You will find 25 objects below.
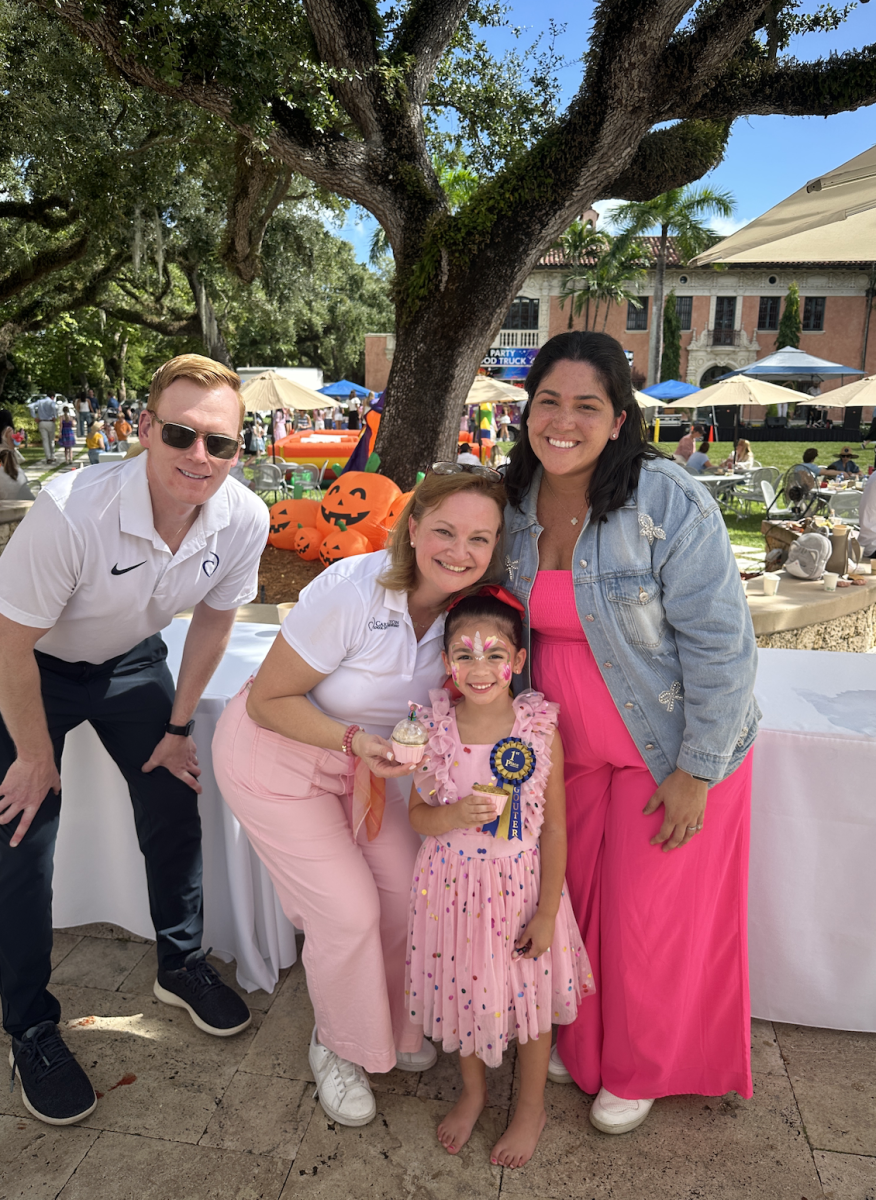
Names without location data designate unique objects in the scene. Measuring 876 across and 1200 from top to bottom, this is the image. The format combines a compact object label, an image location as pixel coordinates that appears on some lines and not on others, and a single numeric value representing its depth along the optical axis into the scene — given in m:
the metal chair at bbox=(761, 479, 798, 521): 11.67
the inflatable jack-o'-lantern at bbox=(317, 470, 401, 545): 6.10
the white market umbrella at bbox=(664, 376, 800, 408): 15.10
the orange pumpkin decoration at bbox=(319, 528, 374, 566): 5.85
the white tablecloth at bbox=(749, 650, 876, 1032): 2.38
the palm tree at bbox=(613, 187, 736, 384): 31.98
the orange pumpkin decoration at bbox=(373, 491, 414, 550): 6.02
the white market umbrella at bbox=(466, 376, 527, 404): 19.23
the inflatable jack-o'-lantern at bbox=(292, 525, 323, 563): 6.62
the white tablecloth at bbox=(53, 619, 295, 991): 2.72
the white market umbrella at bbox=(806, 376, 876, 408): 11.62
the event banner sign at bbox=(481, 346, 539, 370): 42.19
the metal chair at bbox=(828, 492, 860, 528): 11.57
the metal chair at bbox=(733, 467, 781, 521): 14.12
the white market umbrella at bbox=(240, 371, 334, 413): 17.42
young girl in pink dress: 2.01
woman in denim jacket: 1.94
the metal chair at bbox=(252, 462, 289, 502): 13.95
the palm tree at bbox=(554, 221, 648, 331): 35.16
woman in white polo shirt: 2.00
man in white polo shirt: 2.04
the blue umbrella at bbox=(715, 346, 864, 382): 15.95
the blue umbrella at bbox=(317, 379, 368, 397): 29.31
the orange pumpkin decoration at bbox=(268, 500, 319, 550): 6.79
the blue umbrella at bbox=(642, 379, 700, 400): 25.41
